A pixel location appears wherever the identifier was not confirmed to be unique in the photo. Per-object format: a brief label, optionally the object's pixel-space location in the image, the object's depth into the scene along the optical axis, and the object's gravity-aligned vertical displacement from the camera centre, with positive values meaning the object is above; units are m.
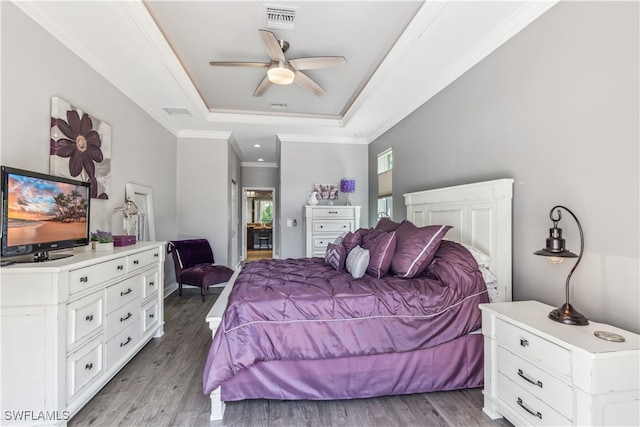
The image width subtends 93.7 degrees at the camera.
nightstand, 1.26 -0.72
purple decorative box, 2.74 -0.24
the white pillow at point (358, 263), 2.44 -0.39
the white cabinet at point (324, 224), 4.96 -0.14
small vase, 2.40 -0.26
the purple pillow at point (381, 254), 2.45 -0.31
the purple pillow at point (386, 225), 3.18 -0.10
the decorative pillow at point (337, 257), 2.80 -0.39
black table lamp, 1.53 -0.20
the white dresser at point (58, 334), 1.59 -0.71
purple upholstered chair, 4.33 -0.79
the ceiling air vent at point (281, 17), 2.34 +1.60
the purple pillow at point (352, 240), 2.98 -0.24
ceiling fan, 2.55 +1.35
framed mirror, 3.81 +0.10
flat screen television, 1.66 +0.00
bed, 1.89 -0.77
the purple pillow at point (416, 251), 2.34 -0.27
